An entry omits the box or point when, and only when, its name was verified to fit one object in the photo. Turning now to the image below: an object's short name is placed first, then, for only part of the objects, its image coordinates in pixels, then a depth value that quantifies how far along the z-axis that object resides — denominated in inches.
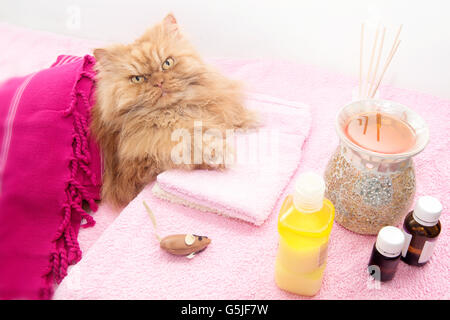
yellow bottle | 28.6
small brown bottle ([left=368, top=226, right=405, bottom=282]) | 30.1
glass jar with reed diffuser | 32.2
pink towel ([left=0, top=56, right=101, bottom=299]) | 32.5
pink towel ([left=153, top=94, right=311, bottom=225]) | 38.5
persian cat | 41.8
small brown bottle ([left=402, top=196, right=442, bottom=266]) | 30.4
